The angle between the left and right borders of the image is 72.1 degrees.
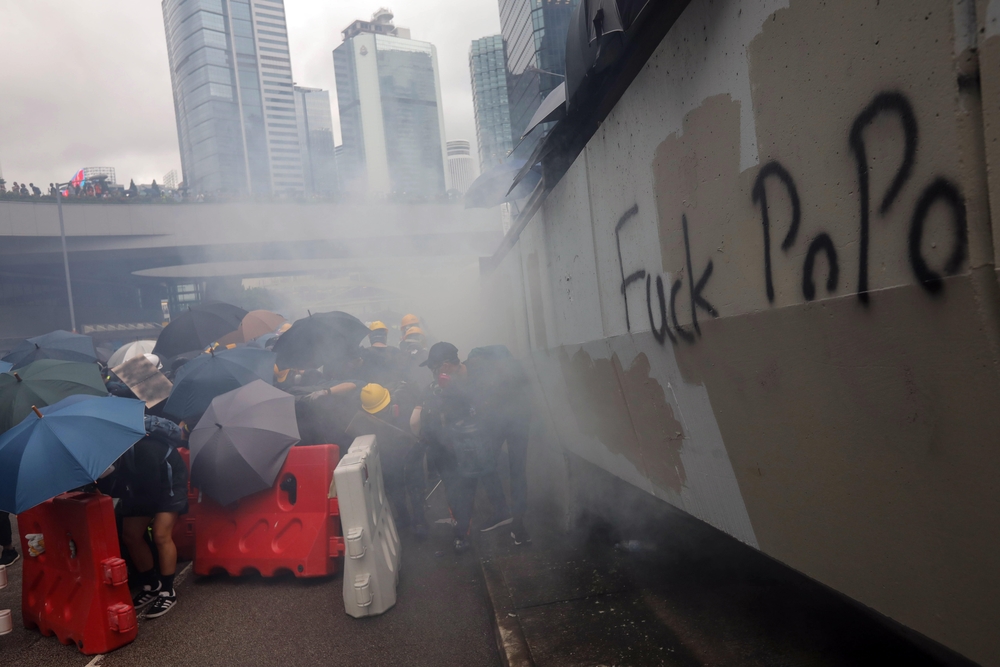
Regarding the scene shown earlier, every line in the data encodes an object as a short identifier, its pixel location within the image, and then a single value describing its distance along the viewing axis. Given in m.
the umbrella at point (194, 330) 9.03
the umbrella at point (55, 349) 7.80
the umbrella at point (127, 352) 8.89
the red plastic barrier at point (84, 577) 3.63
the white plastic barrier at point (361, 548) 3.82
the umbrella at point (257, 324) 10.11
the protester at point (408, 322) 9.95
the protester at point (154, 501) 4.12
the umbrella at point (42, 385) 4.80
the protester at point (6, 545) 5.38
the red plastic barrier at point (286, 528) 4.46
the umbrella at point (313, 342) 7.29
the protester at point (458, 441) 4.97
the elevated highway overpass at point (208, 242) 27.17
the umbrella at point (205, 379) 5.46
